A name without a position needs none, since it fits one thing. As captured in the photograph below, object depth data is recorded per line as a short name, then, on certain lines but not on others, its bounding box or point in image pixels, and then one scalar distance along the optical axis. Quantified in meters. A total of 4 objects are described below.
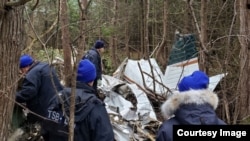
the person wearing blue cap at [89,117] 3.19
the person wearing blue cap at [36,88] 4.80
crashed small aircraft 6.32
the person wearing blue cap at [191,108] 2.54
